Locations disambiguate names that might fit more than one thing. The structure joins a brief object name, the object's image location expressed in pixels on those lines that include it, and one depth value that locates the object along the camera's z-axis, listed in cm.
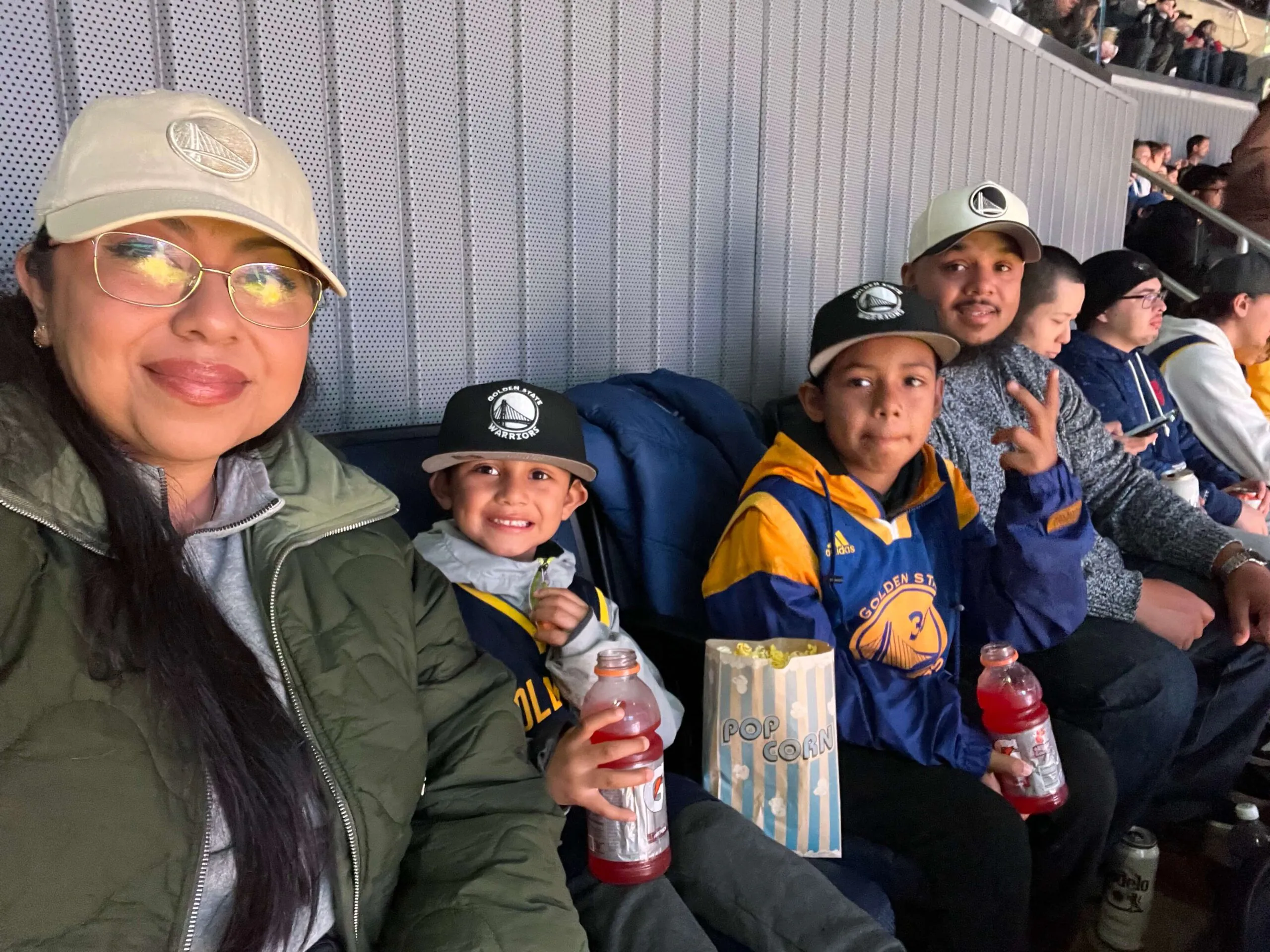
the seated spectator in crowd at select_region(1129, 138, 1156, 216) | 632
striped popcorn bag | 130
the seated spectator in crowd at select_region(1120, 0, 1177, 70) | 678
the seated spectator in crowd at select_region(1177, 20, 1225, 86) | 805
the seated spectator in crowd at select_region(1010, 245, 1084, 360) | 260
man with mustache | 196
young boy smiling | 113
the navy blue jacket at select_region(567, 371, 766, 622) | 183
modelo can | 189
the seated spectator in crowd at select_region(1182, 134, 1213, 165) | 779
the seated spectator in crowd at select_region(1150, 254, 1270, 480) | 329
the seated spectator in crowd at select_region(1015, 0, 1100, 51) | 432
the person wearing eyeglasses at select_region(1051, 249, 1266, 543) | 306
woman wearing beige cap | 78
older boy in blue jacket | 140
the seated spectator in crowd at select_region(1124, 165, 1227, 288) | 596
